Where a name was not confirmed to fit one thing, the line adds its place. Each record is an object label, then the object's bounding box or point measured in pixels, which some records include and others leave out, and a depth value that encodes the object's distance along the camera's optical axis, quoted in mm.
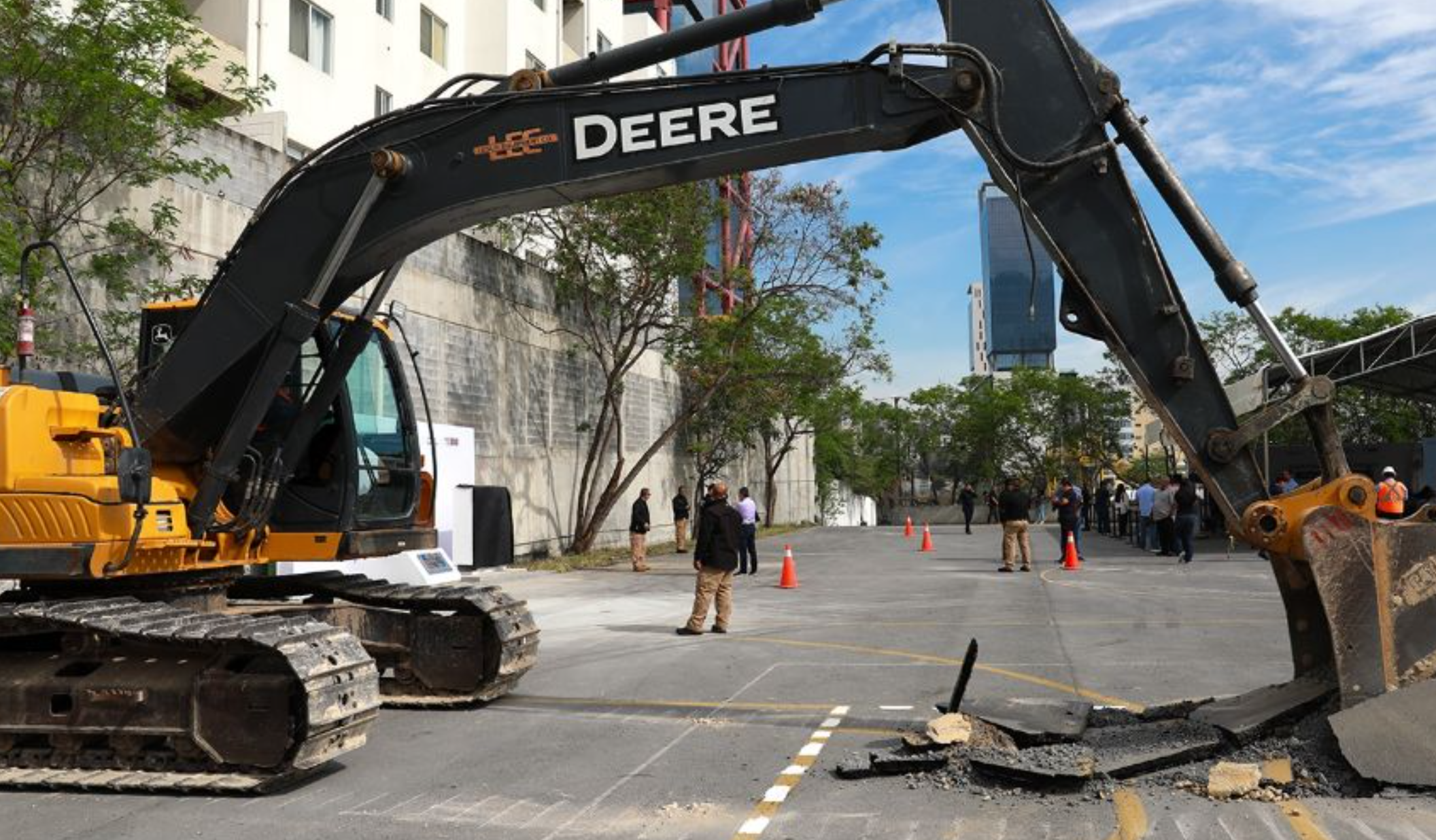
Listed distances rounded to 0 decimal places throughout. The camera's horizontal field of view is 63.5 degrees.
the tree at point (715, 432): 41000
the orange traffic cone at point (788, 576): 20875
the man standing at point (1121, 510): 35188
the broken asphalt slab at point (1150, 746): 6564
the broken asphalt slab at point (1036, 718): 7062
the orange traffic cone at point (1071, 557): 23734
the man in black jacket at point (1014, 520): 22234
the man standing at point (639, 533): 25094
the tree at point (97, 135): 13289
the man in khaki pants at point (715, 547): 13109
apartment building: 24234
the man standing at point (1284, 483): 20559
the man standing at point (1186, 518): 24781
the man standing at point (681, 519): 31672
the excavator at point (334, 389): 6641
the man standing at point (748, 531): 24219
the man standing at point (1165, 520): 26891
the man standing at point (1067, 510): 24625
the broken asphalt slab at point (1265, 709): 6711
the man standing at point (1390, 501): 16766
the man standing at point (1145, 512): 28312
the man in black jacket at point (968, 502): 42500
